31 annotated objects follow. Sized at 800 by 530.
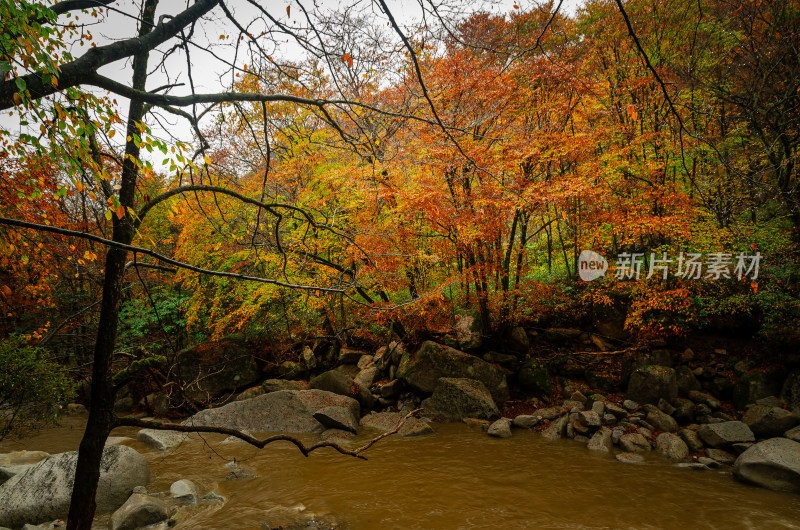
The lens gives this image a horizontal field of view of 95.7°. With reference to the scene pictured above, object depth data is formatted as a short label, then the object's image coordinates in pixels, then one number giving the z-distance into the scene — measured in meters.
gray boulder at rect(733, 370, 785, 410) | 7.26
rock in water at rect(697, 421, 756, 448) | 6.34
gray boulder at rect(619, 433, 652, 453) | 6.57
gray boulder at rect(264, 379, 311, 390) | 9.94
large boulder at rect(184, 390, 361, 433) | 8.31
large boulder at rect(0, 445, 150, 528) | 4.97
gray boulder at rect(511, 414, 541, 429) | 7.70
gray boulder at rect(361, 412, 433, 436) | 7.65
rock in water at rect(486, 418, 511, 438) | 7.29
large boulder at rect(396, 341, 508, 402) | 8.85
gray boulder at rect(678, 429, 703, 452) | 6.51
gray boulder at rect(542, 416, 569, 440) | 7.25
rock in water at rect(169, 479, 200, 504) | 5.49
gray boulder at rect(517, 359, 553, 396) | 8.74
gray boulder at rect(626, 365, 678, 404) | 7.78
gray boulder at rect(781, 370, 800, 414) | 6.80
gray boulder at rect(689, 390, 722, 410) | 7.45
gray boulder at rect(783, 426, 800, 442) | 5.87
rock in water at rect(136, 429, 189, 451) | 7.78
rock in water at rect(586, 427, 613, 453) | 6.64
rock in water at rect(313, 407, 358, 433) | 7.94
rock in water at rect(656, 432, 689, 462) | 6.27
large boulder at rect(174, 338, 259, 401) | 10.70
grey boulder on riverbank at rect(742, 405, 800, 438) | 6.29
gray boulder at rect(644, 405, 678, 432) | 7.01
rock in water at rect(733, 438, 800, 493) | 5.14
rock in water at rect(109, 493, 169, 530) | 4.69
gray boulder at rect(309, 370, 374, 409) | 9.32
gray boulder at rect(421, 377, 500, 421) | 8.15
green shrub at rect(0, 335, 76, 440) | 5.74
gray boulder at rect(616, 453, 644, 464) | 6.18
